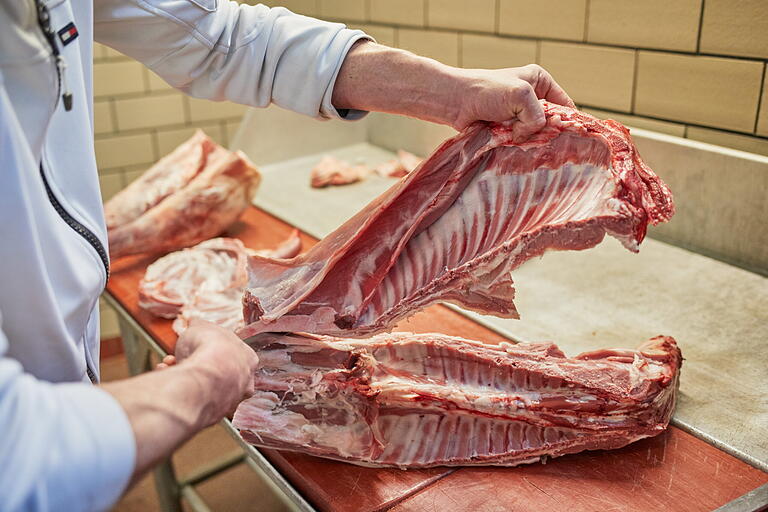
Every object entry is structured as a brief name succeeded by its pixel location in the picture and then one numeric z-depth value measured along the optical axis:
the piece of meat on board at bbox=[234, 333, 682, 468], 1.40
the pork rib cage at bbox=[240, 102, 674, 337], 1.33
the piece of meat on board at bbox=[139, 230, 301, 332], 2.07
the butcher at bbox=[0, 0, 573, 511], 0.78
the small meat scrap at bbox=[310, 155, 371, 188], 3.08
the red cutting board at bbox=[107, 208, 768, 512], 1.28
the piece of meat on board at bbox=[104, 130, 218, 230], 2.64
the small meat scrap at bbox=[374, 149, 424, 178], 3.08
